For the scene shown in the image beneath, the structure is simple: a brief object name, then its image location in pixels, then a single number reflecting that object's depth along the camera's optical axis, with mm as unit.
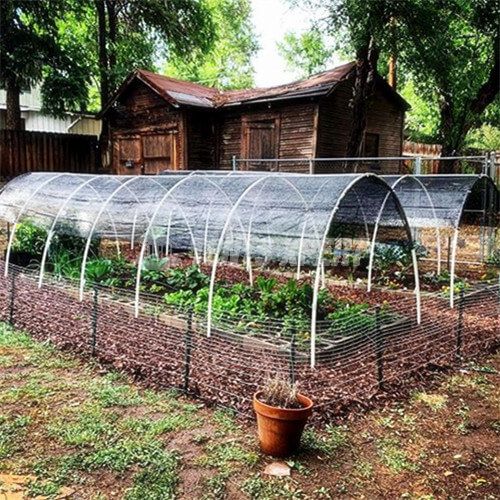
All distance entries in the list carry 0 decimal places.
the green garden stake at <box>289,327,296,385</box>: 3928
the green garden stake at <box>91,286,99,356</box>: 5121
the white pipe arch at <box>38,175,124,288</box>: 6497
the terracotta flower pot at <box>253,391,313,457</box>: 3301
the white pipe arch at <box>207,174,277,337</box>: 4840
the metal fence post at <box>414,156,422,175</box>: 10897
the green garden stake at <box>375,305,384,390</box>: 4465
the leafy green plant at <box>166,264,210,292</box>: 7164
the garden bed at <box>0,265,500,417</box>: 4336
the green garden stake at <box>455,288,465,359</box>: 5395
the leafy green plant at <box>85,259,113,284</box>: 7312
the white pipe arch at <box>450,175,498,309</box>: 6484
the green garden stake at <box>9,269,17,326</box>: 6045
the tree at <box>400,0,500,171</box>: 11867
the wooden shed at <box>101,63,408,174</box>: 15008
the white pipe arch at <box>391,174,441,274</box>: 7917
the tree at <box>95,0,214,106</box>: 20453
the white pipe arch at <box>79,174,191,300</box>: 6116
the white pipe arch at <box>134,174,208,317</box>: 5699
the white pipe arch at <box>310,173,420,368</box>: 4375
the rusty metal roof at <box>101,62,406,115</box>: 14724
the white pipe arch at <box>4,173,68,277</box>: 8109
